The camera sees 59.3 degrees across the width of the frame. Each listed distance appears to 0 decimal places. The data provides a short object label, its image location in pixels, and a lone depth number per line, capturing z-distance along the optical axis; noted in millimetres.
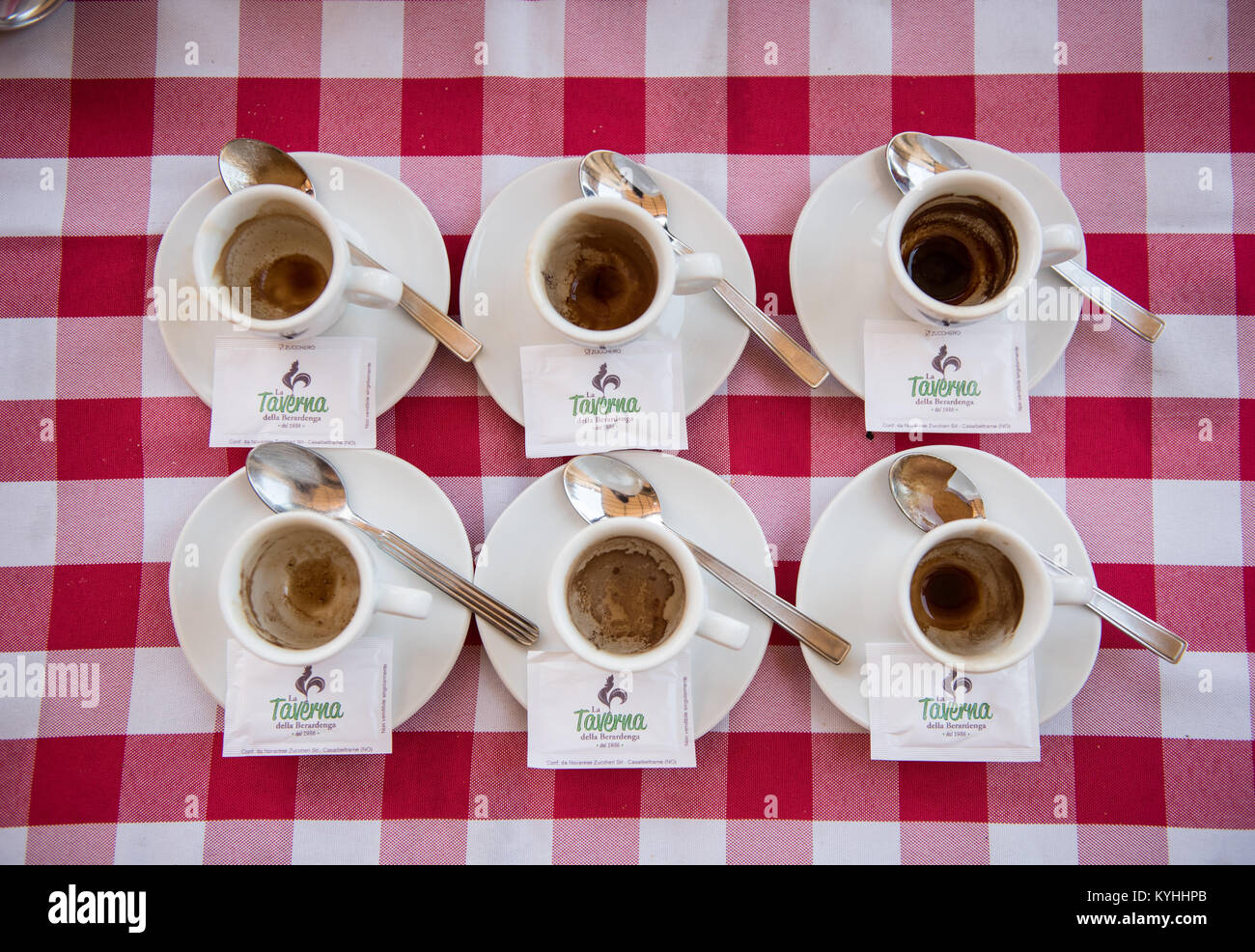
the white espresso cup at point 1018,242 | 423
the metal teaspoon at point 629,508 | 443
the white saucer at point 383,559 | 444
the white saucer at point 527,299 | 451
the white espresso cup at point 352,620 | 405
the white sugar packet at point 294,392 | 443
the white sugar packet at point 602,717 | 437
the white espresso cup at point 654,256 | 416
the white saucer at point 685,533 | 445
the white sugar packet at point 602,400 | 442
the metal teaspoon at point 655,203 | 454
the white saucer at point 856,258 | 454
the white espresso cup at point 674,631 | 403
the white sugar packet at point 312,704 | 439
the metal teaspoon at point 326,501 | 440
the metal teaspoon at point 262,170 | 452
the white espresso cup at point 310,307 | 419
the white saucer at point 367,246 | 454
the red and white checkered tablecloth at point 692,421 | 466
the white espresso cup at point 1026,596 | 409
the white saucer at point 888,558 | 447
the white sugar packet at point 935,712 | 441
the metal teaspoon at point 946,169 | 459
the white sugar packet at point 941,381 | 446
